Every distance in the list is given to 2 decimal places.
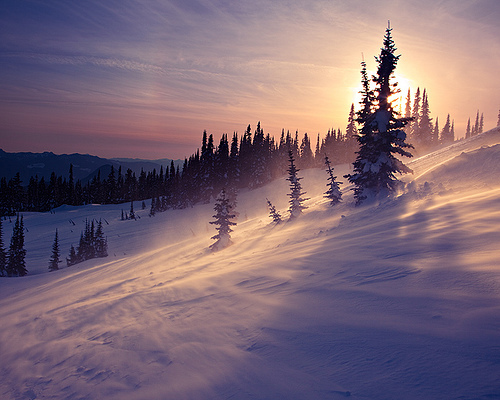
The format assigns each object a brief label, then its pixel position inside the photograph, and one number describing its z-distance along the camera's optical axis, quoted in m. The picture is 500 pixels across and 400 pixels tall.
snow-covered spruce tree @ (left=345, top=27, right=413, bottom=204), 17.55
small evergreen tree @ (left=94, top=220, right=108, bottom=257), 39.56
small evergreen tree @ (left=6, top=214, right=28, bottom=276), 41.38
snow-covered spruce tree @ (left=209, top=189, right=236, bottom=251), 20.22
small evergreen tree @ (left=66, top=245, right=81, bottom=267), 40.92
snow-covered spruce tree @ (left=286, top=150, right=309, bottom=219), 22.33
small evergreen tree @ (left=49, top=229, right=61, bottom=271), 40.11
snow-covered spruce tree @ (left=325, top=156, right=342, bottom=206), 21.03
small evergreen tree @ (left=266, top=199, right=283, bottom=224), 22.50
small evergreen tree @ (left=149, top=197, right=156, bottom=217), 61.84
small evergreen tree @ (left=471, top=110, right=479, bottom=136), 88.70
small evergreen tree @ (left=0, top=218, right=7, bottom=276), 43.88
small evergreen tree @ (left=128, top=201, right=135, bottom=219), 62.62
